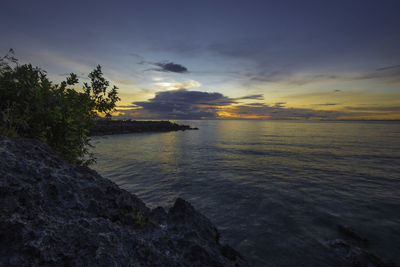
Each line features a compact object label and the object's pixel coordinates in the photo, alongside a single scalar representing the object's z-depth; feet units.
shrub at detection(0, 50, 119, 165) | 16.40
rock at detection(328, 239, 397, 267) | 22.34
